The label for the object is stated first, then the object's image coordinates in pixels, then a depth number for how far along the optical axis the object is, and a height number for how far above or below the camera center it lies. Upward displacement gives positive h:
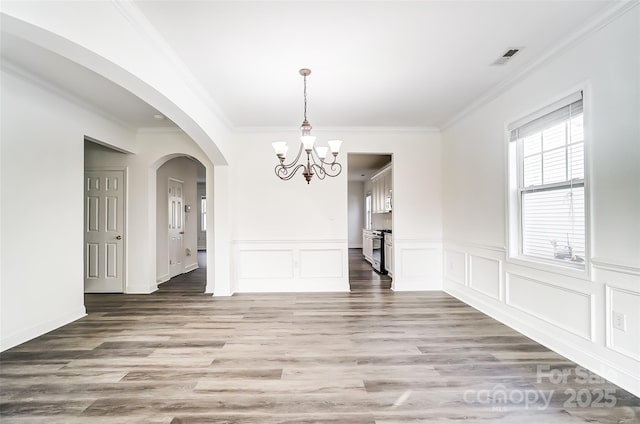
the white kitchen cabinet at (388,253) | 6.11 -0.81
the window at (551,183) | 2.61 +0.31
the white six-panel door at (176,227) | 6.38 -0.21
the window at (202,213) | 12.25 +0.20
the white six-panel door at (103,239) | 5.06 -0.35
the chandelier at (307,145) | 2.91 +0.73
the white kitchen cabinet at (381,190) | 7.38 +0.69
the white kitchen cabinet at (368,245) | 8.03 -0.86
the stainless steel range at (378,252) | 6.72 -0.85
